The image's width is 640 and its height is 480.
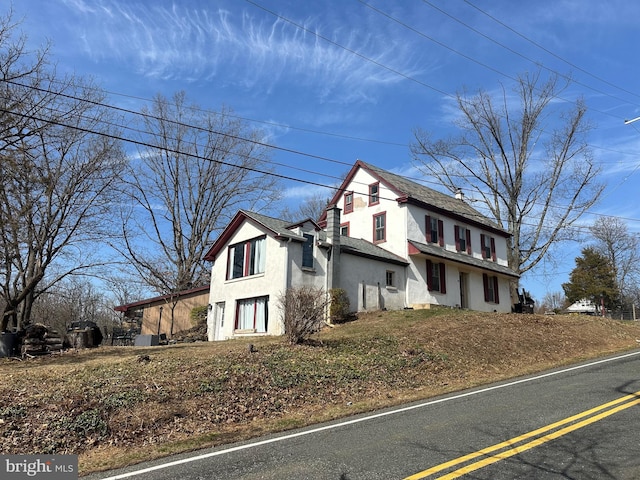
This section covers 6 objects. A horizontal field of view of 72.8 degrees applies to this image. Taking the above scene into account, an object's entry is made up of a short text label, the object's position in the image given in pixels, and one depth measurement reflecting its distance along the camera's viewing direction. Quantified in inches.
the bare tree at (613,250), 2212.1
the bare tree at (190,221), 1264.8
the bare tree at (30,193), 528.4
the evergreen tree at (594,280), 2172.7
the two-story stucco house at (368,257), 821.2
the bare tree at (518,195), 1322.6
